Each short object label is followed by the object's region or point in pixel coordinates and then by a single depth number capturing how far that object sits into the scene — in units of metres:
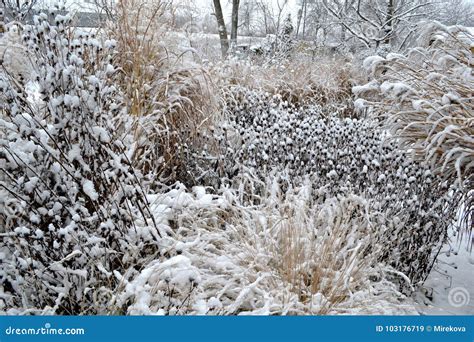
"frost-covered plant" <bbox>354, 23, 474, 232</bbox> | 2.29
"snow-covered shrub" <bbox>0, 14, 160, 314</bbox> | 1.54
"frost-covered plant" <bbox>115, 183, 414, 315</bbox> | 1.54
